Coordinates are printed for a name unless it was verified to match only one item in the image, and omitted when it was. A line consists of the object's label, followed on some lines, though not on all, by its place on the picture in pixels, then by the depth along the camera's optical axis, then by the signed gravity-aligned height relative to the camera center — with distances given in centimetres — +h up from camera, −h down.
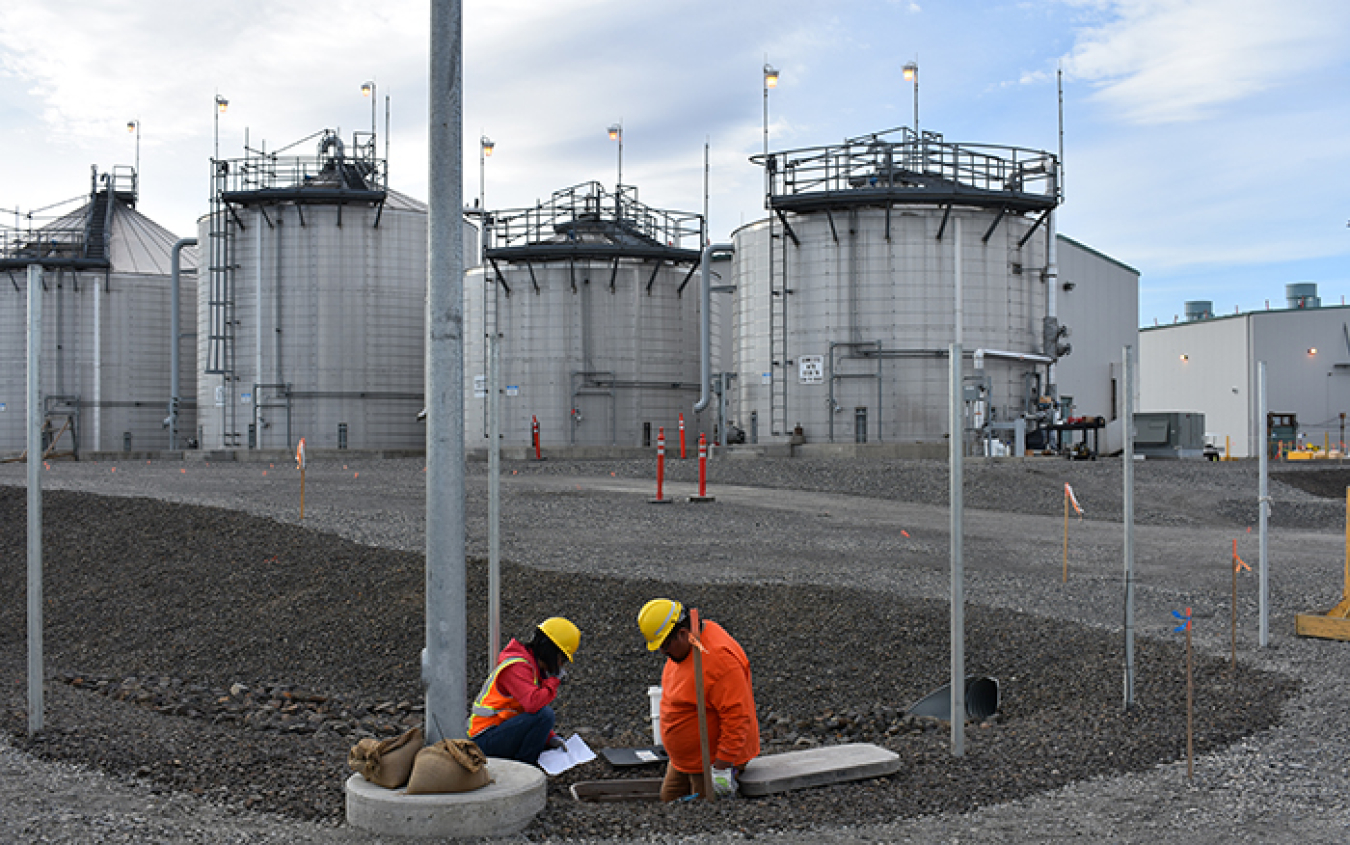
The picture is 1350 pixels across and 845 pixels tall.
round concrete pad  506 -177
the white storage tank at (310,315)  3638 +356
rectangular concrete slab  598 -189
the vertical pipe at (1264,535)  855 -88
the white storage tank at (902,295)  2950 +346
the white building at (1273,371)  5472 +274
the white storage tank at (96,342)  4228 +313
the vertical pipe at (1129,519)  682 -60
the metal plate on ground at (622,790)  648 -215
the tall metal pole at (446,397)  559 +13
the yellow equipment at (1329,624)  917 -166
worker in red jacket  650 -162
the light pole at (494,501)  674 -49
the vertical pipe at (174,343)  4066 +293
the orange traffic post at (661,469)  1884 -78
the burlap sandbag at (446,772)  521 -163
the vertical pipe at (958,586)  613 -90
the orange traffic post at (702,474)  1912 -87
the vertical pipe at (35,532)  653 -64
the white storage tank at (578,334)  3472 +280
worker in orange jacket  605 -155
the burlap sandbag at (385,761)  528 -160
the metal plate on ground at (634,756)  702 -211
